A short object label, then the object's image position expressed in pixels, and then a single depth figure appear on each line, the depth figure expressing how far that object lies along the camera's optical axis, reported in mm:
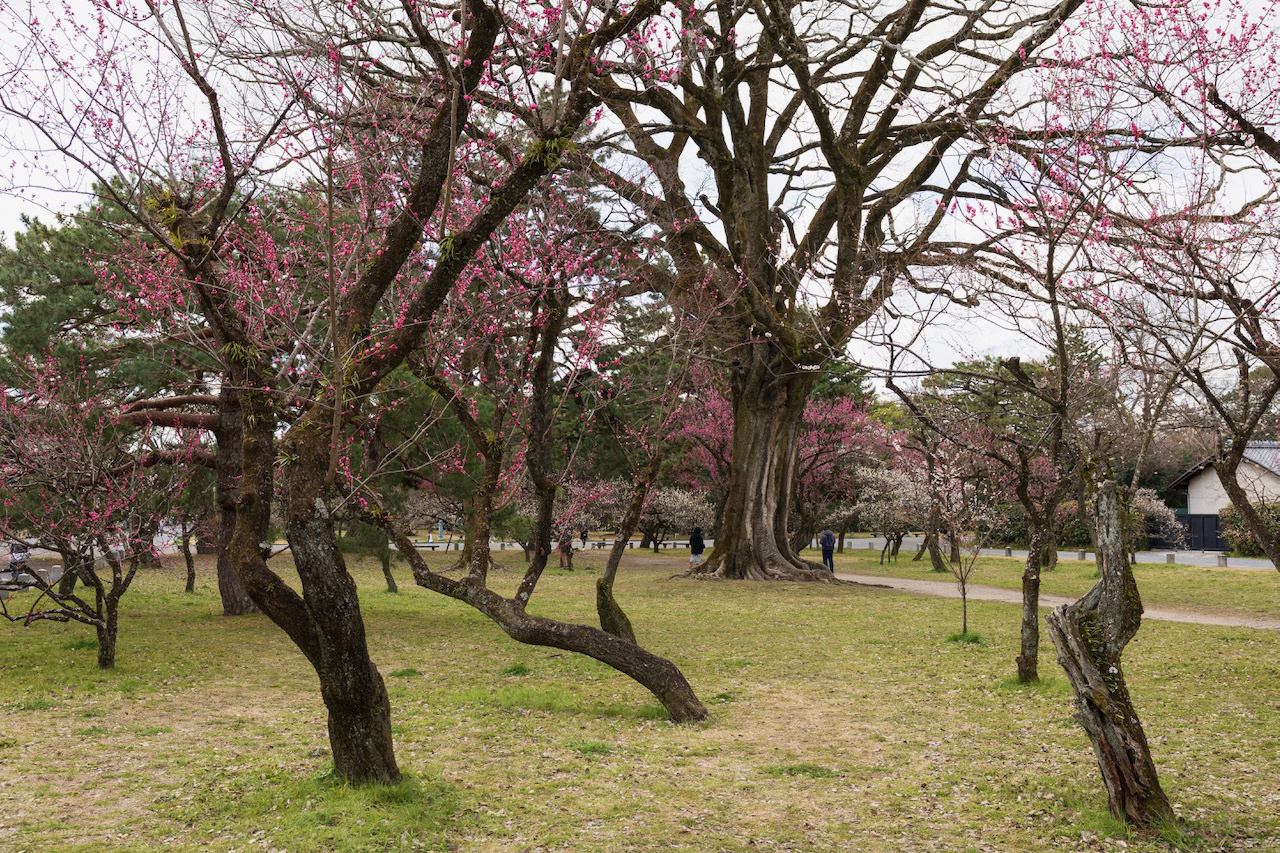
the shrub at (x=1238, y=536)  32025
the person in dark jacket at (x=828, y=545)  26609
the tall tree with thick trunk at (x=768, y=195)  15516
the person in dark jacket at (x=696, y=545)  28541
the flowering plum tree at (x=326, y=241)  5590
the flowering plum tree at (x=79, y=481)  10977
